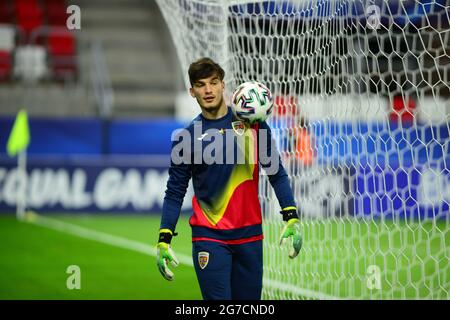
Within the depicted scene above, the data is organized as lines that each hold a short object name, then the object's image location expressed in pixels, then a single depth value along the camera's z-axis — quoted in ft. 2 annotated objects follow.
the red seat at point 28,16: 68.03
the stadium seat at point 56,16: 69.05
